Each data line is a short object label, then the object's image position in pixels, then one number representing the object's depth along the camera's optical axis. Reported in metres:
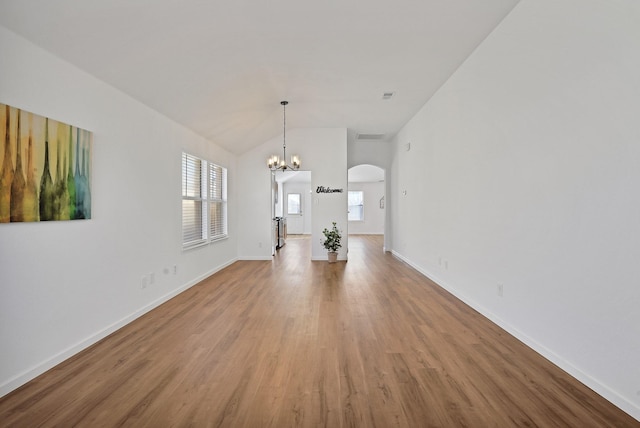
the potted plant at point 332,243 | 7.23
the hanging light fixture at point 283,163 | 6.24
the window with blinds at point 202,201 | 5.06
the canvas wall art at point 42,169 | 2.16
